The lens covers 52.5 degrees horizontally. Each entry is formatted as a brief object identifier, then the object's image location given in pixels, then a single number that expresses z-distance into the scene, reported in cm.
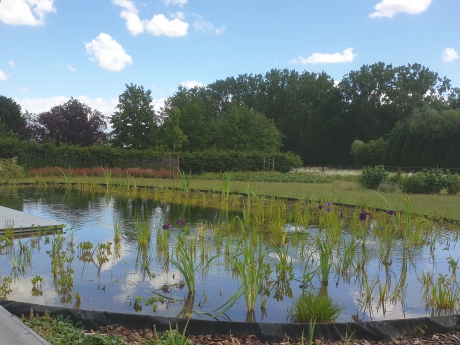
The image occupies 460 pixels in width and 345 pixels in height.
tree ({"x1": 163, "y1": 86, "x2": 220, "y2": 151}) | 4047
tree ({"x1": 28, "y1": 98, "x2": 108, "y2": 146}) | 3753
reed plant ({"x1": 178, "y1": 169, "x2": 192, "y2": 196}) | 943
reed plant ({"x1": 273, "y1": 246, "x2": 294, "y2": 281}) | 457
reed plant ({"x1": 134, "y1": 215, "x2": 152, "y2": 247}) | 596
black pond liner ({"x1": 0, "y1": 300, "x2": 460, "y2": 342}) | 316
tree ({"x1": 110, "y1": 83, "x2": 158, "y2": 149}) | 4184
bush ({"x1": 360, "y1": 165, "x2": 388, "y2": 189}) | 1538
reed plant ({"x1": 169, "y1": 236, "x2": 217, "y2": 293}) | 406
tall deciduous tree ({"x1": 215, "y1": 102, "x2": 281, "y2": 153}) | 3753
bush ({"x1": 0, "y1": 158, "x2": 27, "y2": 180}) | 1879
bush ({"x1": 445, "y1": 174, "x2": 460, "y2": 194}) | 1445
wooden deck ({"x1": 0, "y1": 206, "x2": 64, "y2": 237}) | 674
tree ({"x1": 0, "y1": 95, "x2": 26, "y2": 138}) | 4462
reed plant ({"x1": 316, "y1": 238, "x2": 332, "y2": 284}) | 437
